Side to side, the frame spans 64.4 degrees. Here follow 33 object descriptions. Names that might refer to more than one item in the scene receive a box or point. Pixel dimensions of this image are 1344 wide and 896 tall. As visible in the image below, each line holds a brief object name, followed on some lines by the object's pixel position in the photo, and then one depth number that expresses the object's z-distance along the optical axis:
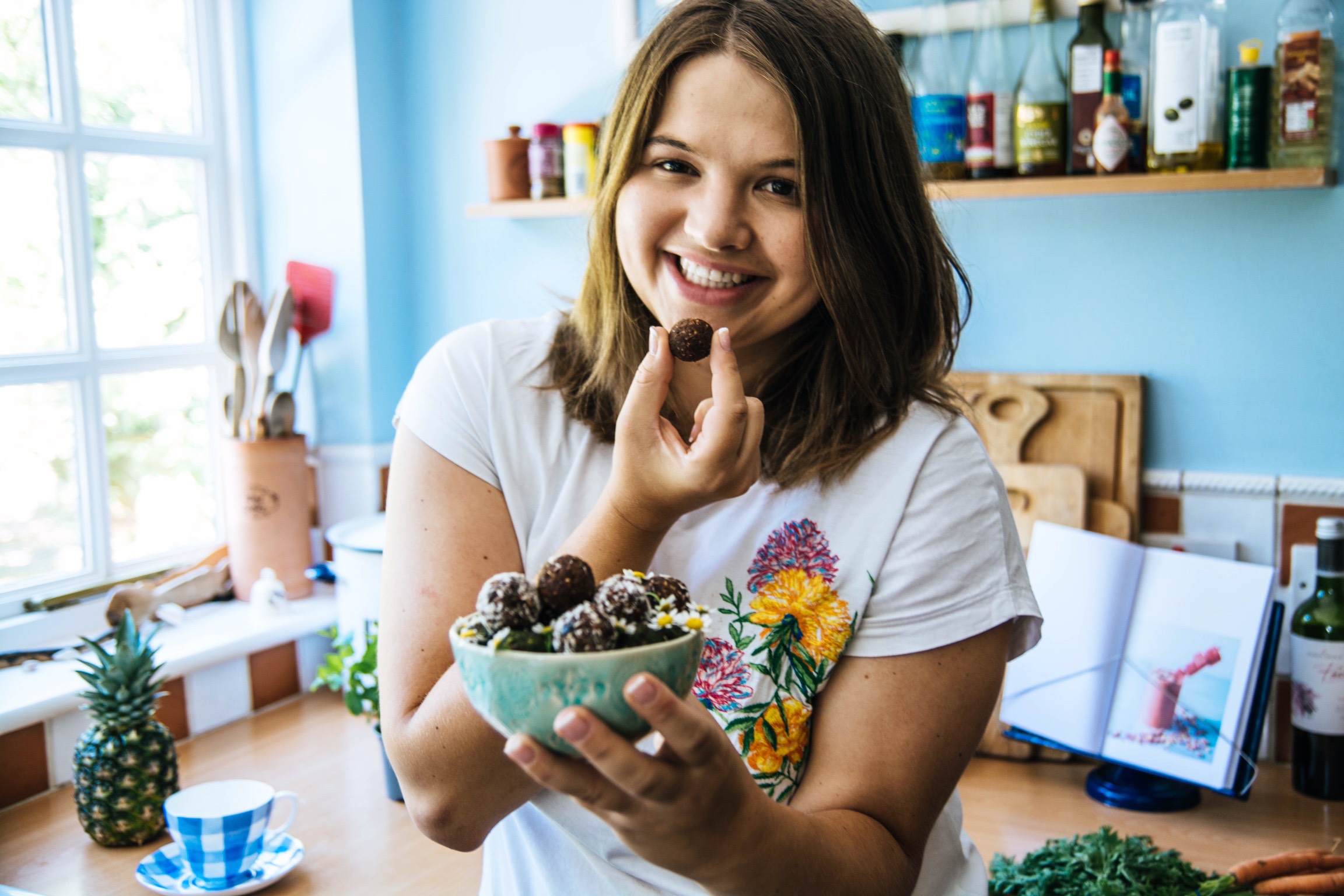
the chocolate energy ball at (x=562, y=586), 0.52
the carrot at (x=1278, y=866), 1.15
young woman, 0.72
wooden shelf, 1.31
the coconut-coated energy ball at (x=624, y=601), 0.51
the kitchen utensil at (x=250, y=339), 1.92
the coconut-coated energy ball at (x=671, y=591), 0.54
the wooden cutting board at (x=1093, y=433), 1.51
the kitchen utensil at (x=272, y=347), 1.90
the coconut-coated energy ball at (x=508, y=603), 0.51
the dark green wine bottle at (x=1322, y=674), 1.35
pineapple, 1.31
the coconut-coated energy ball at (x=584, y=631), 0.49
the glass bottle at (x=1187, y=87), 1.35
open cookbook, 1.35
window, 1.70
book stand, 1.35
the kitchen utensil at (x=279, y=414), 1.90
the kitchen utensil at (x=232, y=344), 1.90
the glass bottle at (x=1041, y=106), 1.44
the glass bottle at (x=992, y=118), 1.48
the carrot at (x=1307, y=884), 1.10
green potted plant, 1.45
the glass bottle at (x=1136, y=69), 1.40
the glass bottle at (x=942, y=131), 1.48
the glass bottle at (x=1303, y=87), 1.31
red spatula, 2.01
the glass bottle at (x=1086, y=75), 1.42
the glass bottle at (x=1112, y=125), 1.38
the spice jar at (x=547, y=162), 1.81
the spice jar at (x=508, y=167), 1.84
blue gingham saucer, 1.19
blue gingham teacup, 1.18
